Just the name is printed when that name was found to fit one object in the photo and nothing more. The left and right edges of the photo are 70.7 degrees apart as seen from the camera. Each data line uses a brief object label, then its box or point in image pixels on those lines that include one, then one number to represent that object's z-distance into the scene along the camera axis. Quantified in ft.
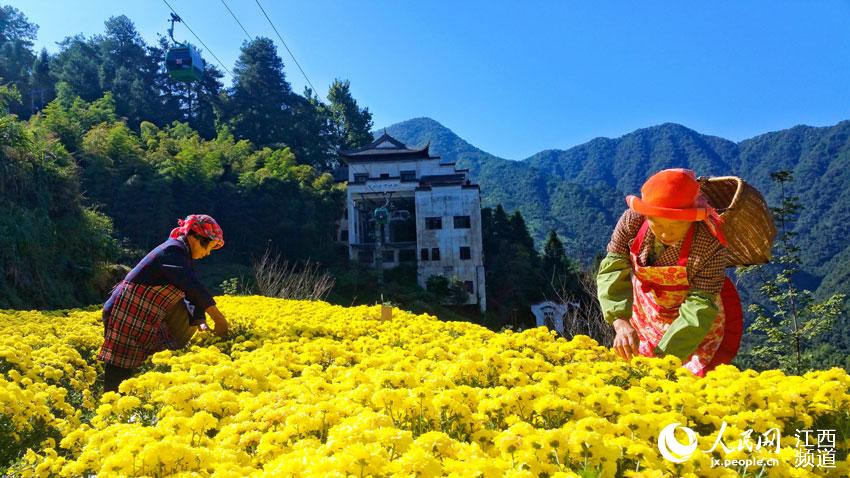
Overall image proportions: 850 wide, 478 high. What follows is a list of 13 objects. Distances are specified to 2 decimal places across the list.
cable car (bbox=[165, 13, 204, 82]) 91.66
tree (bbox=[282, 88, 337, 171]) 139.91
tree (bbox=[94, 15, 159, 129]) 137.44
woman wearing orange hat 8.91
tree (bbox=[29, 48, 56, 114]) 141.18
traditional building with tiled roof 100.48
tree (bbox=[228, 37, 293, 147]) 140.56
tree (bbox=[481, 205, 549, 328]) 103.14
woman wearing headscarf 13.41
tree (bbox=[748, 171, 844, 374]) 52.06
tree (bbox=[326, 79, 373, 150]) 160.25
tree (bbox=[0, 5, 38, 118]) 141.11
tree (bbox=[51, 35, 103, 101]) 140.15
